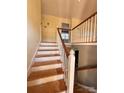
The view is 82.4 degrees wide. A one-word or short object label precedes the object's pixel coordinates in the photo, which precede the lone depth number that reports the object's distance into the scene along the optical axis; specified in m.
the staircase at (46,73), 1.60
